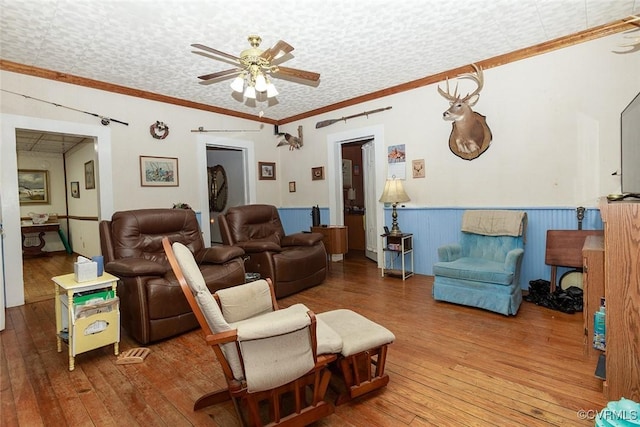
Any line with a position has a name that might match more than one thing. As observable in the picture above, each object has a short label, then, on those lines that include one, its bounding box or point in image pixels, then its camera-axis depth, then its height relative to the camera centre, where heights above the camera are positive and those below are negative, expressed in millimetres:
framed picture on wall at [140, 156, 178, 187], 4242 +470
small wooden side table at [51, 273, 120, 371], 2064 -767
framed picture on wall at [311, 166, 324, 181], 5344 +478
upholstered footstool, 1648 -855
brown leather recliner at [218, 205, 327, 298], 3477 -559
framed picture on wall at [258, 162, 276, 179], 5699 +594
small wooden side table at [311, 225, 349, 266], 4629 -579
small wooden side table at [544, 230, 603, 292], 2903 -519
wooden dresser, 1479 -509
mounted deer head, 3359 +832
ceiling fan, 2332 +1107
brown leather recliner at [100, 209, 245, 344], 2395 -535
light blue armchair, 2766 -655
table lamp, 3998 +57
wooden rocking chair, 1348 -686
